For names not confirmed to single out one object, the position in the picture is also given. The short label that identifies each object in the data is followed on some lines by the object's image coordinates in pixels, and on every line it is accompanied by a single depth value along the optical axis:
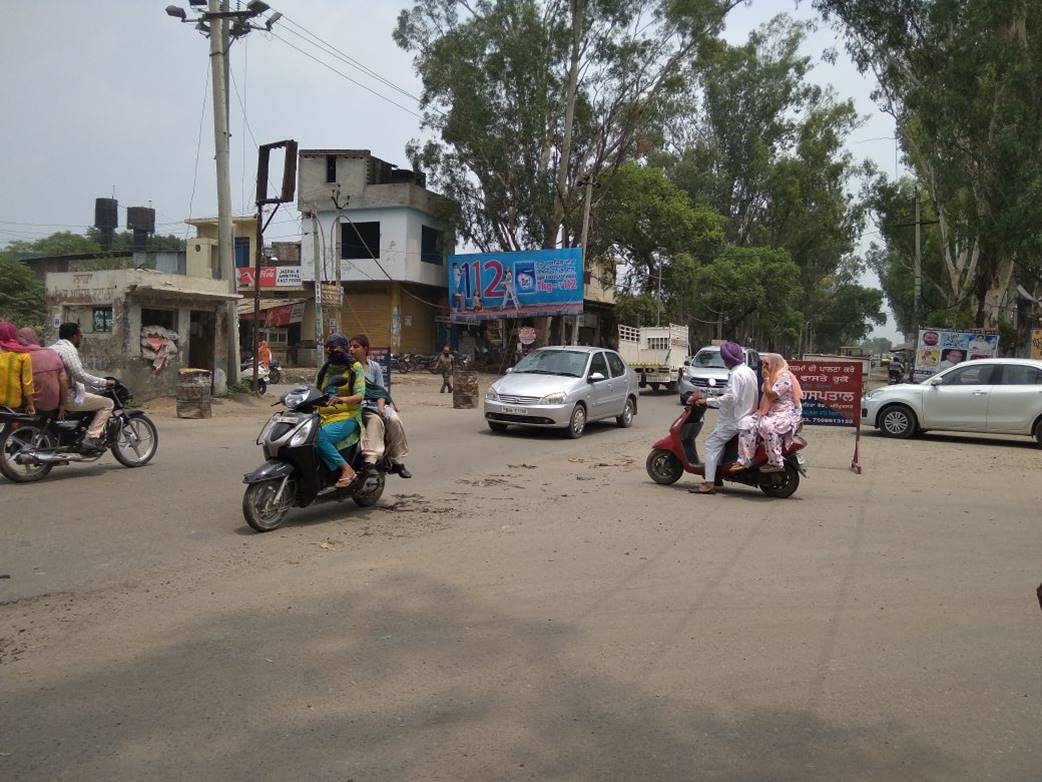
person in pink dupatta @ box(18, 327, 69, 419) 8.66
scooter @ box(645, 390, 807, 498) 8.98
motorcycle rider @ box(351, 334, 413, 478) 7.76
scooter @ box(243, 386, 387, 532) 6.89
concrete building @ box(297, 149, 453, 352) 35.81
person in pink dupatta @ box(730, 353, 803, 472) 8.69
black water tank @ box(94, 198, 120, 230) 53.56
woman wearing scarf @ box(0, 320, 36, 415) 8.46
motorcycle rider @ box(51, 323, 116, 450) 8.95
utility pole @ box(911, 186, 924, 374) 38.56
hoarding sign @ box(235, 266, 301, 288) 37.91
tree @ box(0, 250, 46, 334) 33.47
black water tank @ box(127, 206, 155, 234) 50.47
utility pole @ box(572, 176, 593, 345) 33.75
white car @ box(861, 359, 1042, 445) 14.38
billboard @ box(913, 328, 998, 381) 24.39
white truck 29.67
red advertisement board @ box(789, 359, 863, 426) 11.82
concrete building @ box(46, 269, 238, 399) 17.03
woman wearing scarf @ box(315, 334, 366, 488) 7.35
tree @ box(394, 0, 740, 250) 33.53
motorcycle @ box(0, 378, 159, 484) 8.59
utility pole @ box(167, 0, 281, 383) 17.80
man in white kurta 8.74
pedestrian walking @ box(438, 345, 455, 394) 24.91
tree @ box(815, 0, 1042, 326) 21.94
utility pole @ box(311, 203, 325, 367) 28.25
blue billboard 33.62
